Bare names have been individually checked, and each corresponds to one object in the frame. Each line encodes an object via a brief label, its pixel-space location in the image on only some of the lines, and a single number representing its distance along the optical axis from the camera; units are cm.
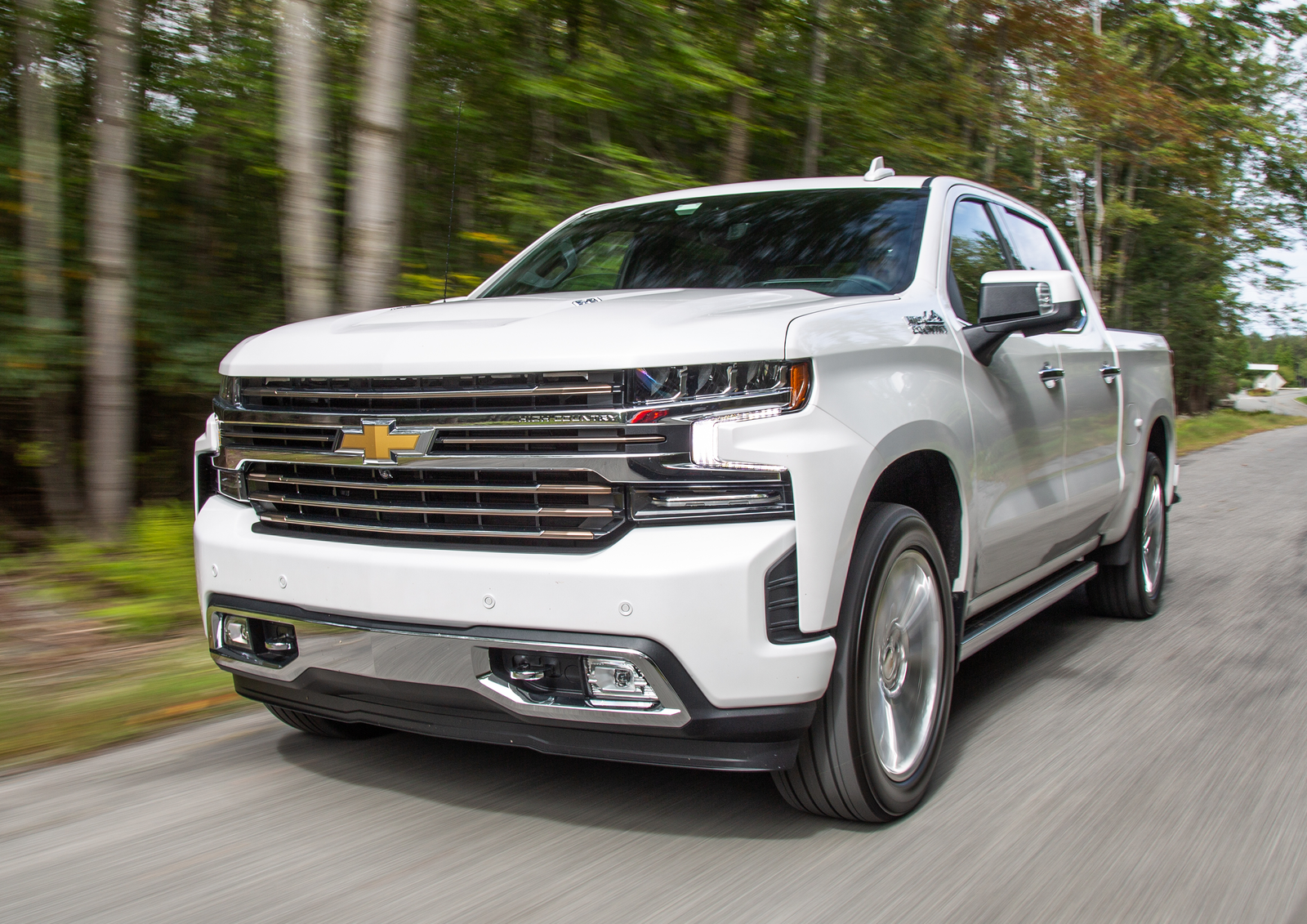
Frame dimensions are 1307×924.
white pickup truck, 268
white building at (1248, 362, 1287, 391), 7494
